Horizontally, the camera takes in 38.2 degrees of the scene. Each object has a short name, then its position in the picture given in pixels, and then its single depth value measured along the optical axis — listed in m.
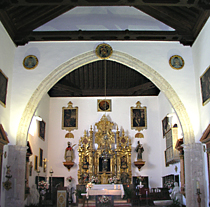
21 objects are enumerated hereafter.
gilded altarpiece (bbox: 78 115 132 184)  16.41
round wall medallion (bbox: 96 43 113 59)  11.77
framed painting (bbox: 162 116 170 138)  15.50
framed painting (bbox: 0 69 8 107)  10.23
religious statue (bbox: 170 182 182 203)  12.27
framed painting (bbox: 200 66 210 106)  9.98
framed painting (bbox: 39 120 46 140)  15.79
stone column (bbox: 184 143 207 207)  10.43
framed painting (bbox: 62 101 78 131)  17.53
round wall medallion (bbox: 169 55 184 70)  11.73
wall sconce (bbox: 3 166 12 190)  10.00
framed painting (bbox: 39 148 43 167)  15.78
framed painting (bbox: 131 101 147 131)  17.50
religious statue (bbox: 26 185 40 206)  12.86
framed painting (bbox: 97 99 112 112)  17.67
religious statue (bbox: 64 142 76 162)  16.72
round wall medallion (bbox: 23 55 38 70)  11.66
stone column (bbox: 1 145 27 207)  10.23
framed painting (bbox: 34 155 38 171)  14.64
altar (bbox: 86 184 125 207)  10.58
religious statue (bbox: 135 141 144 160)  16.72
